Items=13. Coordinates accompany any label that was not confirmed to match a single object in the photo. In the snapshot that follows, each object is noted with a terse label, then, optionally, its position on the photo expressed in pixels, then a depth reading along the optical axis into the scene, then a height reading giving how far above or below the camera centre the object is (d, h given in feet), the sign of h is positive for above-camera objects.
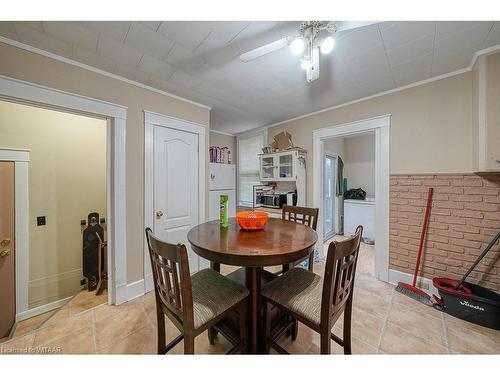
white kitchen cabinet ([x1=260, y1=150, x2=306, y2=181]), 10.38 +1.19
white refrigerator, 10.83 +0.11
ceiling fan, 3.53 +2.86
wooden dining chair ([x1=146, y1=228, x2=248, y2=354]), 3.14 -2.19
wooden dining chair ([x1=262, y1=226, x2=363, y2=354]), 3.22 -2.23
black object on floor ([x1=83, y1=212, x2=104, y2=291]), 8.20 -2.85
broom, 6.70 -3.63
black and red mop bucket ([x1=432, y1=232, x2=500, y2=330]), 5.31 -3.32
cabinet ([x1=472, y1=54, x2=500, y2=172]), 5.24 +2.04
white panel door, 7.52 +0.04
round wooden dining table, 3.42 -1.18
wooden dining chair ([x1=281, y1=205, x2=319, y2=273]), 6.30 -0.99
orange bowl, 4.99 -0.90
